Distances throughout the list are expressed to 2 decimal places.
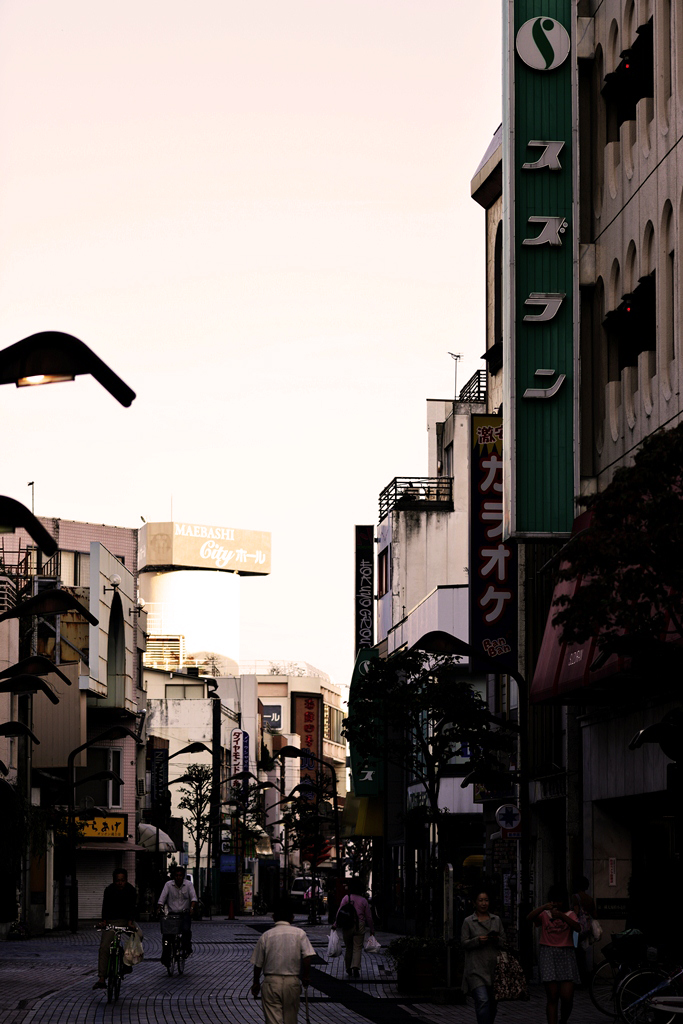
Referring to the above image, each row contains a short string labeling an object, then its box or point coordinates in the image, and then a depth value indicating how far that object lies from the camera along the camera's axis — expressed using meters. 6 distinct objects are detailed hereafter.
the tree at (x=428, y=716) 39.03
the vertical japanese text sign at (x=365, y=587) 76.00
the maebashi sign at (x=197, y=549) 181.38
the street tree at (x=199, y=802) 92.28
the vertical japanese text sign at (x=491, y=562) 38.91
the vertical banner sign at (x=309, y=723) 172.25
